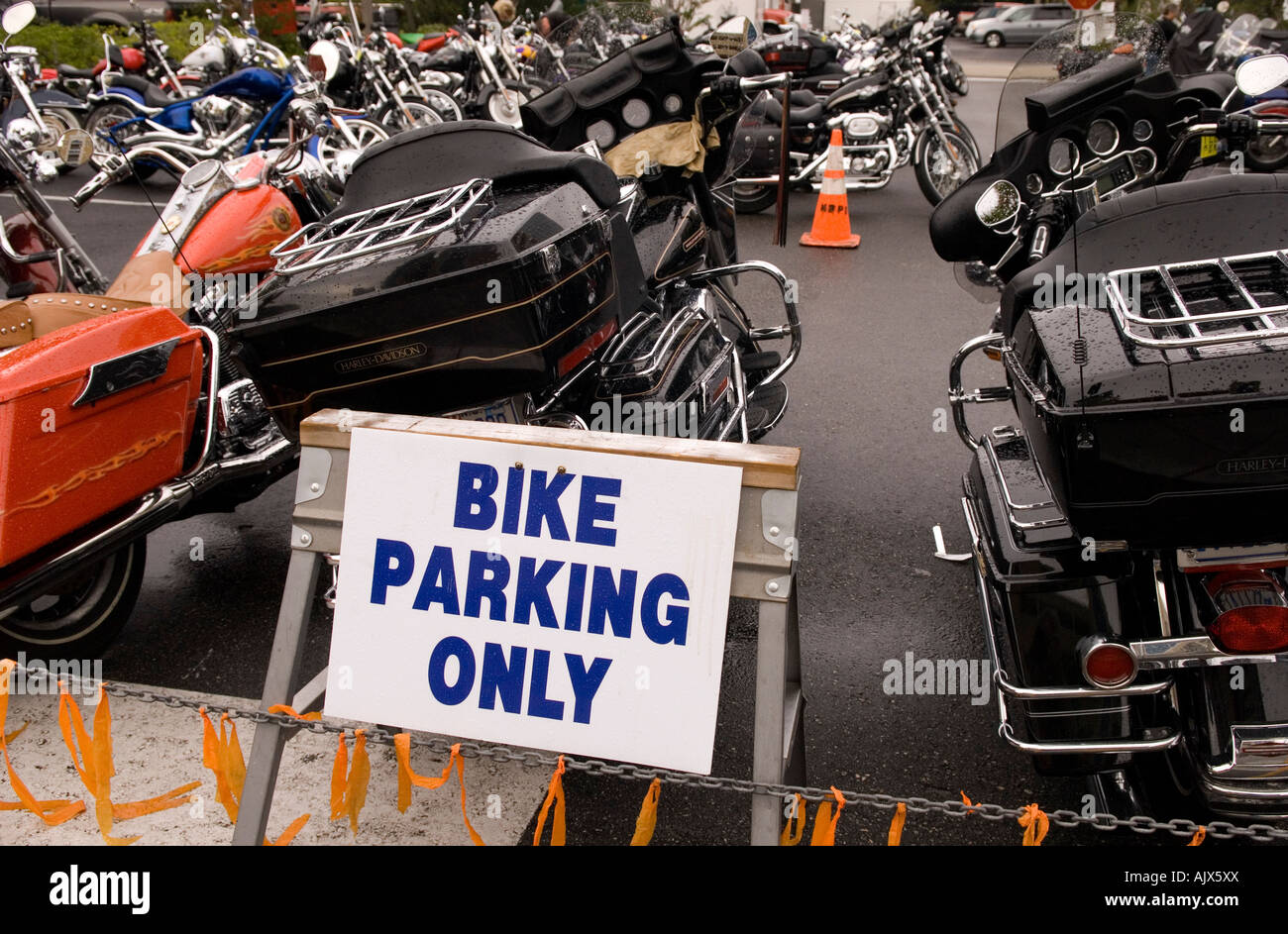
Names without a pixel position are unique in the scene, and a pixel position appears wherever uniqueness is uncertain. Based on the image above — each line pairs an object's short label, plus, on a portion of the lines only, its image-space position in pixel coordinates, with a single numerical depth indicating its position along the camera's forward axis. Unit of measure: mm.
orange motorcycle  2537
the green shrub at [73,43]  14430
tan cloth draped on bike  4109
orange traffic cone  7742
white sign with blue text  1767
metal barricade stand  1738
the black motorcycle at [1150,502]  1730
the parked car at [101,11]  18391
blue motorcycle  4785
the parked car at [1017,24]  29078
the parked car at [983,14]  30522
